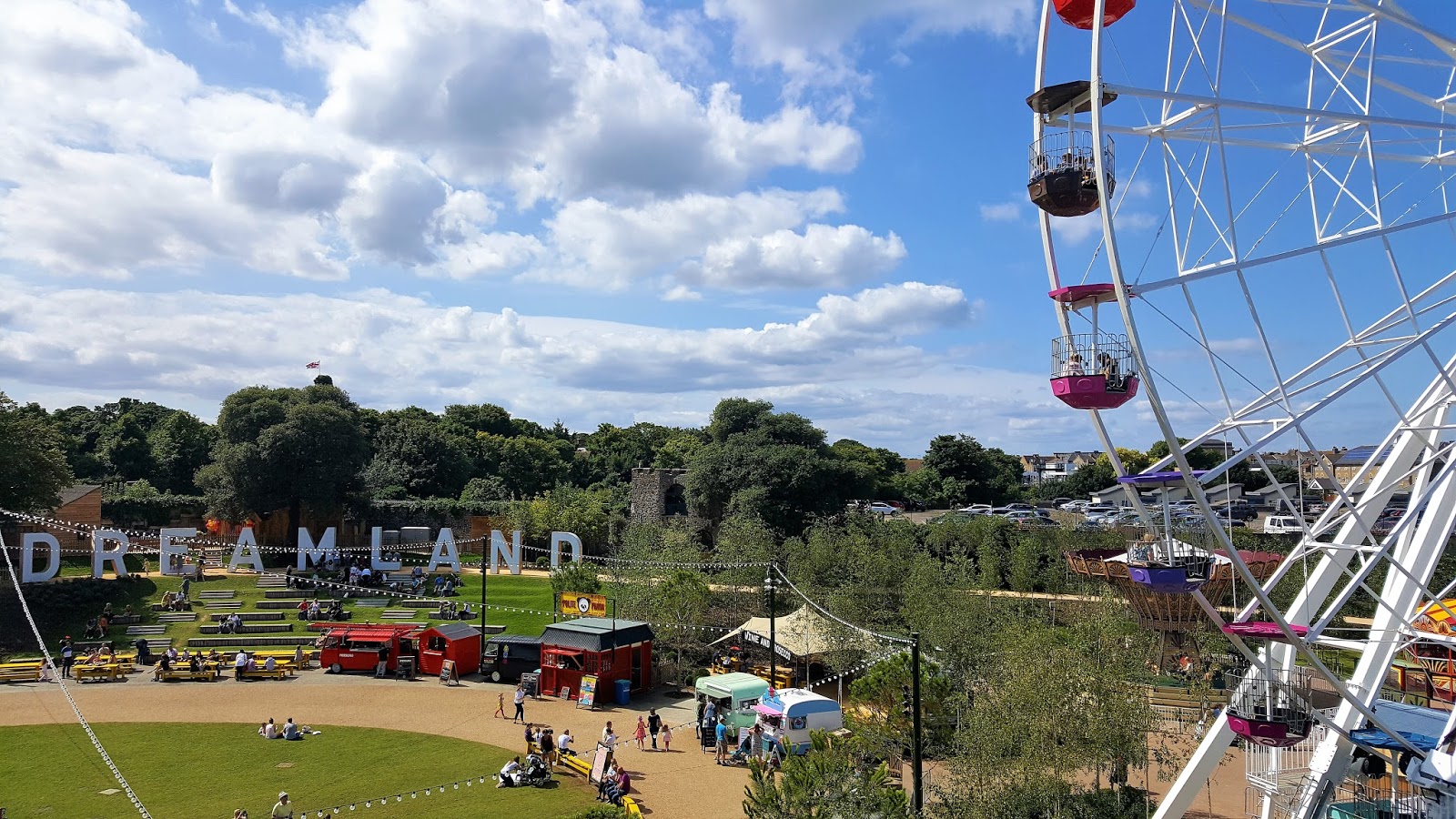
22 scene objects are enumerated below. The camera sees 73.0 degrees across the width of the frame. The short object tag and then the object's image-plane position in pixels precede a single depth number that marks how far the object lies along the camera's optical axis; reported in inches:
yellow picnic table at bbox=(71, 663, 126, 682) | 1389.0
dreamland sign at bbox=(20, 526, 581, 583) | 1691.7
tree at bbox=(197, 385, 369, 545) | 2224.4
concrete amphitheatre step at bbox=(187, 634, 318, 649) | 1603.1
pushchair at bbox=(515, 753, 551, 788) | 939.3
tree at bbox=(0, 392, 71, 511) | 1761.8
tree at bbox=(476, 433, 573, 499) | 3784.5
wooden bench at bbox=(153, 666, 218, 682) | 1386.6
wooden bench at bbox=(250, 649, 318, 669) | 1480.1
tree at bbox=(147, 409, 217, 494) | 3208.7
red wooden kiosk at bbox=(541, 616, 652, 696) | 1285.7
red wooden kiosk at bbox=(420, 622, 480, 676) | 1438.2
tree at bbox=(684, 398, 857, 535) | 2466.8
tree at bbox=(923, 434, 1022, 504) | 3782.0
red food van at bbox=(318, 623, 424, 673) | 1451.8
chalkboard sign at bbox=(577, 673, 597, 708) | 1261.1
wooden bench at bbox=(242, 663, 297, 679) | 1422.2
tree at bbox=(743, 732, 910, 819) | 609.6
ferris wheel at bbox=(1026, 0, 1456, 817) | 638.5
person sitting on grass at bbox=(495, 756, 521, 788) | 936.9
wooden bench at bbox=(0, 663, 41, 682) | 1386.6
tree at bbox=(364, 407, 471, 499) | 3213.6
